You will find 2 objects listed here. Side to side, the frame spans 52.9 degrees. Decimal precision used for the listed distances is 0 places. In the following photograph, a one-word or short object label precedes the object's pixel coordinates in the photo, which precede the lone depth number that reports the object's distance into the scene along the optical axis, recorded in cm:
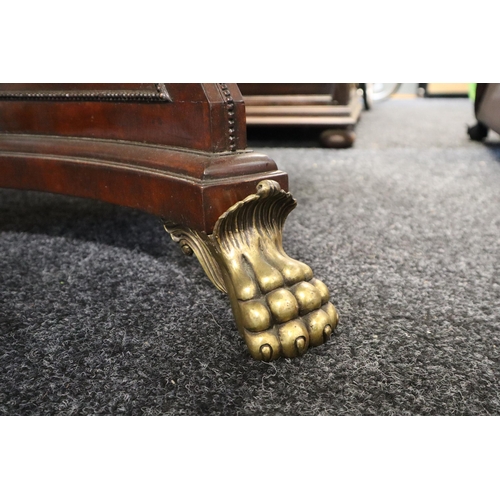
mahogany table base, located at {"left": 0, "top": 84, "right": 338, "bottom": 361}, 45
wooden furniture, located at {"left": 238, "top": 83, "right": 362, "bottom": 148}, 148
